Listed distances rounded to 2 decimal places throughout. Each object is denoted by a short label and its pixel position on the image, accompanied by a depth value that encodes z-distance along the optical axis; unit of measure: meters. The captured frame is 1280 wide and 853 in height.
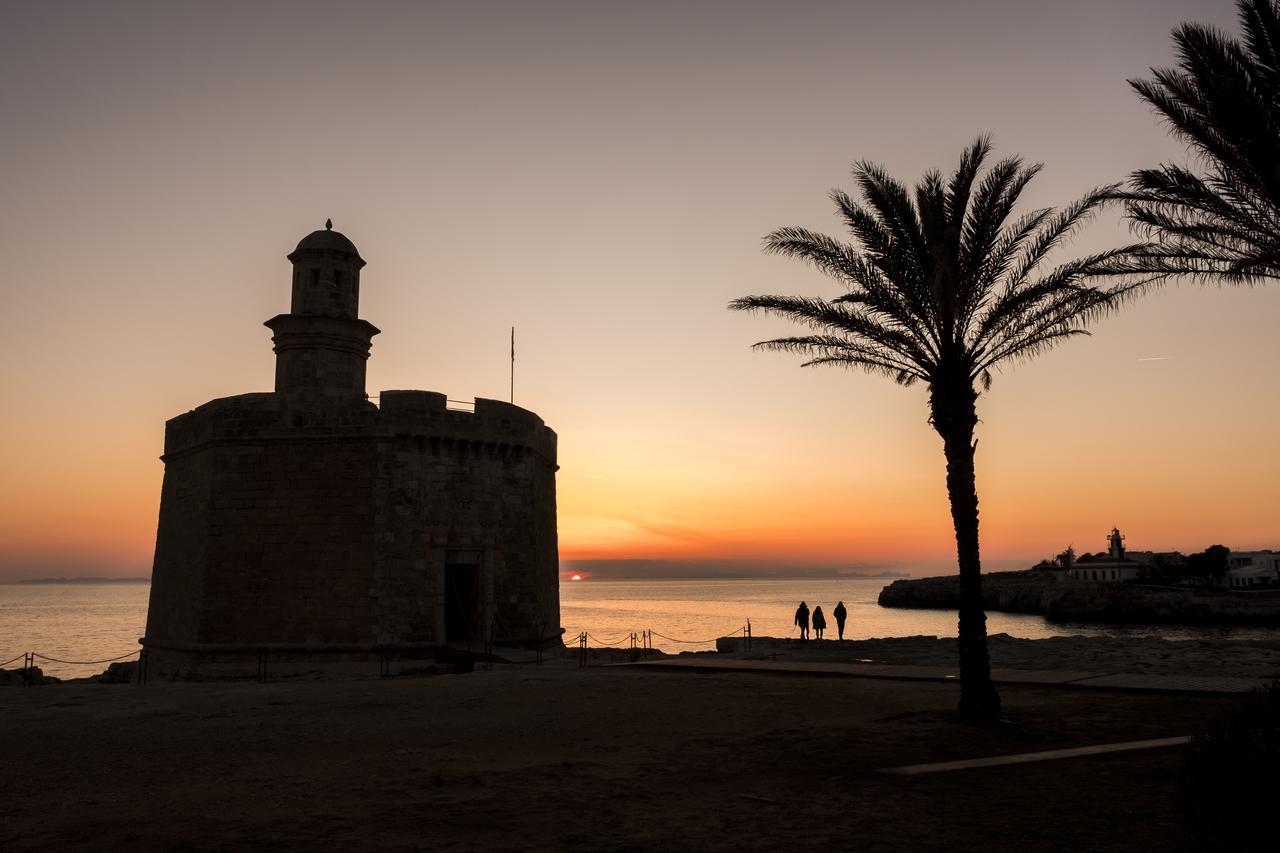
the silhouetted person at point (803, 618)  28.28
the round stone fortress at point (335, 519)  21.08
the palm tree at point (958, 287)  11.67
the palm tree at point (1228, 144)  9.80
